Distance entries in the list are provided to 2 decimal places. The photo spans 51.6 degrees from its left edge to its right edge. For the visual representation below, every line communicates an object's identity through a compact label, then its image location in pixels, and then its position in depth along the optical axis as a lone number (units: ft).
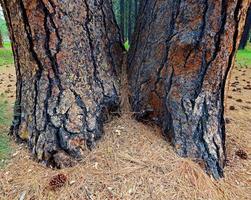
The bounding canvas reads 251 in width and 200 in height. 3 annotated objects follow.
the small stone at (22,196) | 4.32
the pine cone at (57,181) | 4.40
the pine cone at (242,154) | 5.68
